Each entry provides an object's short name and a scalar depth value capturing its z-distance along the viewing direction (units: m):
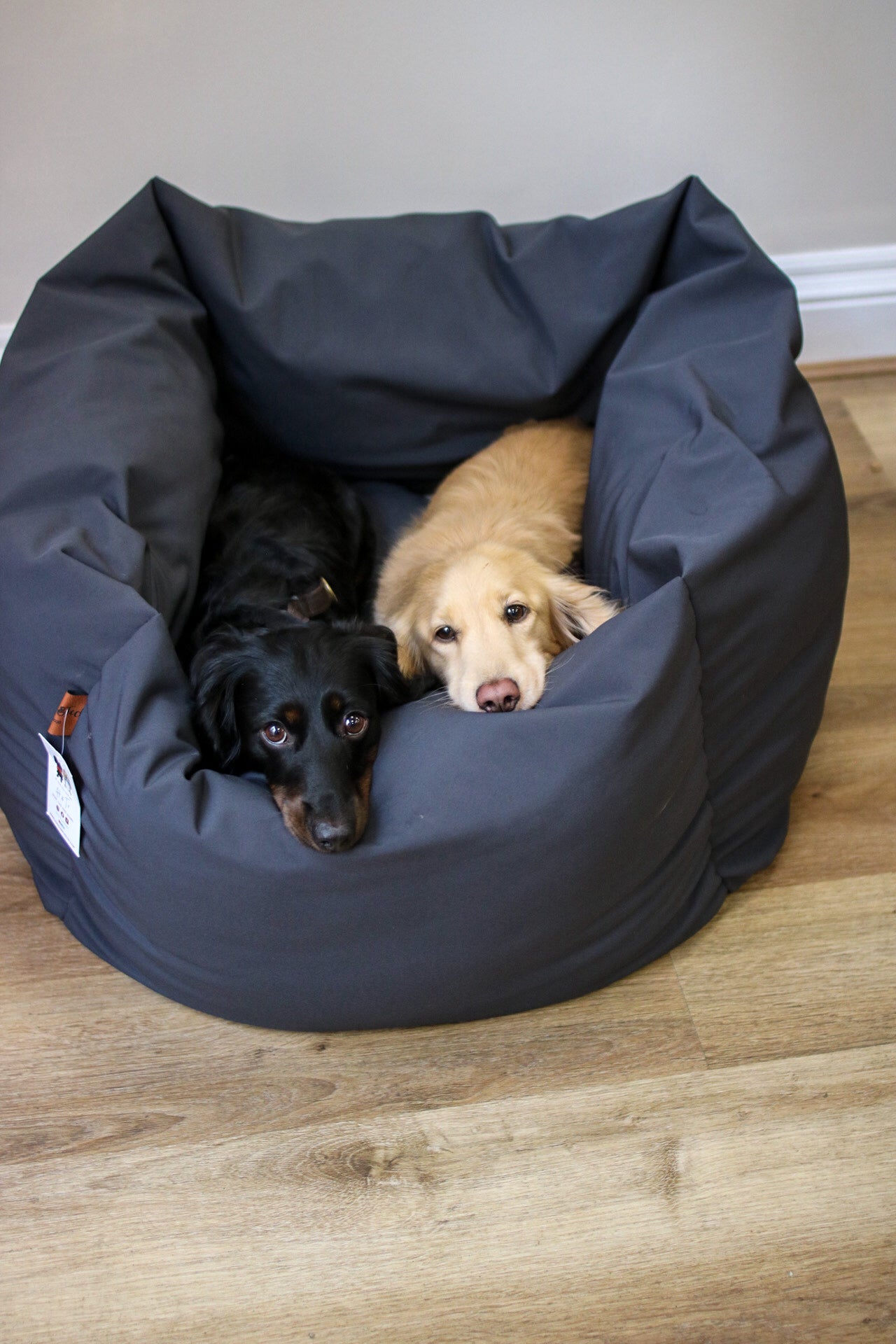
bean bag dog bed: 1.54
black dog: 1.61
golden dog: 1.81
